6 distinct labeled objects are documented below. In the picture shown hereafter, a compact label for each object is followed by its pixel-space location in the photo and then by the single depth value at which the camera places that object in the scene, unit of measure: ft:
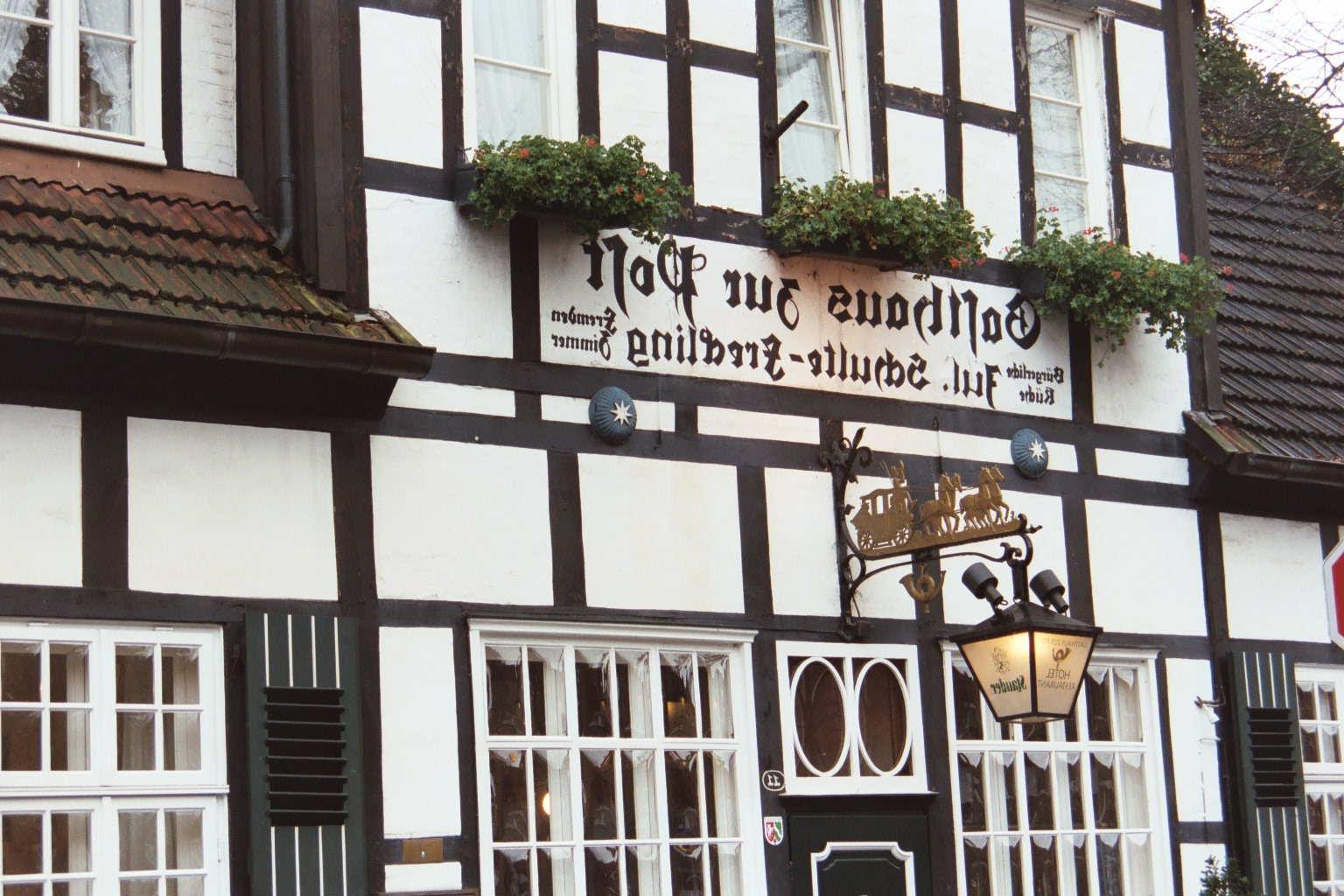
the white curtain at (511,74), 35.63
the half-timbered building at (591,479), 29.96
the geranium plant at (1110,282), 40.32
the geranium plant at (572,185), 33.58
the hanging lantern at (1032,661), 34.14
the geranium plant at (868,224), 37.24
